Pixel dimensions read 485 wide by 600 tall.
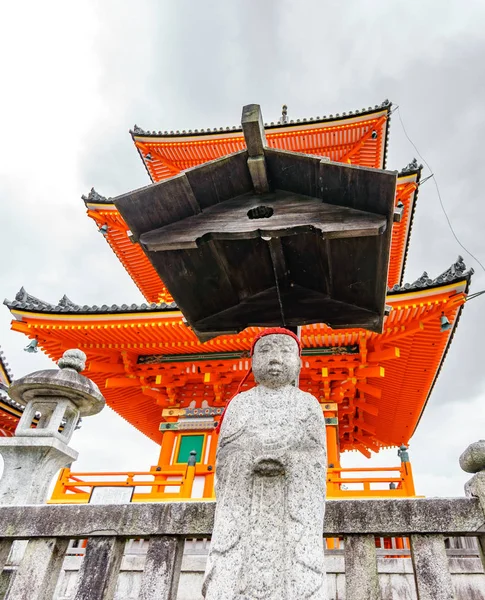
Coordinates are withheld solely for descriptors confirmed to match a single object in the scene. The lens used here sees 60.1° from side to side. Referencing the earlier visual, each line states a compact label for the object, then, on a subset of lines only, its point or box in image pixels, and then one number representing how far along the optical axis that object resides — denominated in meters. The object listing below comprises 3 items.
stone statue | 2.01
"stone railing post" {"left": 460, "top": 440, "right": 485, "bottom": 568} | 2.73
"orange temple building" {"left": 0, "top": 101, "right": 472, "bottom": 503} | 7.94
